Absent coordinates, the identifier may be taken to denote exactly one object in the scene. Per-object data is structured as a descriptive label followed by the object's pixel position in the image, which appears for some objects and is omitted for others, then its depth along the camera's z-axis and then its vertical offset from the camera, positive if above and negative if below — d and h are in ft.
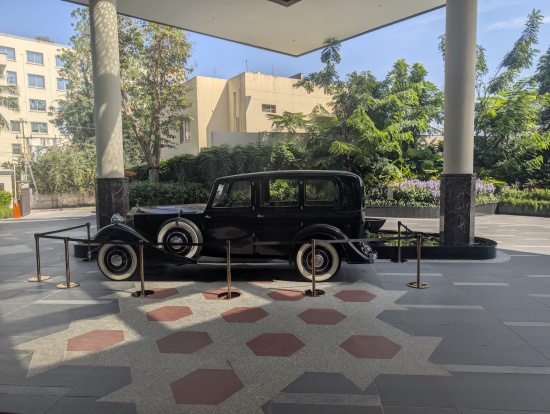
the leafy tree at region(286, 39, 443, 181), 55.57 +10.77
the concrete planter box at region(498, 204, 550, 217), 51.75 -3.54
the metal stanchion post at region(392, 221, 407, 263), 24.09 -4.39
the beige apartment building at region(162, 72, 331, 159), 77.25 +16.67
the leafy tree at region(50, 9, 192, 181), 61.05 +18.74
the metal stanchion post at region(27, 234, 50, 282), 20.91 -4.88
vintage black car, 20.12 -1.98
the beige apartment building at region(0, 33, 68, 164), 125.80 +35.47
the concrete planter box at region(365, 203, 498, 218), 48.60 -3.31
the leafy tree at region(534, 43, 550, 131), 73.08 +20.13
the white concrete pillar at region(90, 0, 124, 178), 26.78 +6.93
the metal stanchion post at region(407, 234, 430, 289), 18.86 -4.73
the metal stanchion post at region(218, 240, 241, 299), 17.57 -4.90
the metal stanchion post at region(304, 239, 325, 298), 17.63 -4.73
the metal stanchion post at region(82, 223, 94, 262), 24.81 -4.40
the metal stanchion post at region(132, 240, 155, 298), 17.78 -4.62
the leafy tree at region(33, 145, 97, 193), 86.17 +2.92
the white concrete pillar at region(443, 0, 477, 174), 25.11 +6.55
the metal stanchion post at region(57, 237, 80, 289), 19.47 -4.77
